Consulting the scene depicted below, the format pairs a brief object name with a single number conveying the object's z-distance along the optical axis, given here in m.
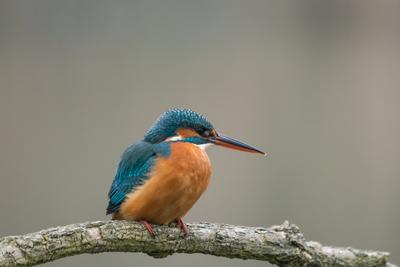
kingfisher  5.62
